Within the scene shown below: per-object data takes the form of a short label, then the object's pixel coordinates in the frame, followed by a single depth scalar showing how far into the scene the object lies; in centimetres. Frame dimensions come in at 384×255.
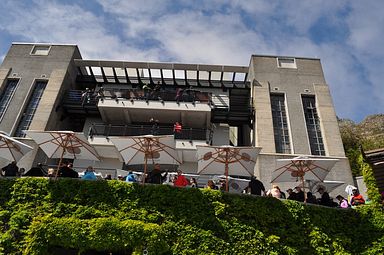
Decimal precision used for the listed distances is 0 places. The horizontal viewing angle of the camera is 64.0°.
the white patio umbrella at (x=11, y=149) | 1227
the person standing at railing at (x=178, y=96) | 2139
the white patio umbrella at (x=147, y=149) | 1196
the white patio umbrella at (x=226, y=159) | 1216
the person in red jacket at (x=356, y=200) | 1207
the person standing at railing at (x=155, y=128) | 2014
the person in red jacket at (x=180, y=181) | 1210
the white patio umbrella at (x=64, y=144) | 1230
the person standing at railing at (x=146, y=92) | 2142
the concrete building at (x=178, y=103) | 1966
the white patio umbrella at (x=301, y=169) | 1239
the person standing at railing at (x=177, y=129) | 1983
